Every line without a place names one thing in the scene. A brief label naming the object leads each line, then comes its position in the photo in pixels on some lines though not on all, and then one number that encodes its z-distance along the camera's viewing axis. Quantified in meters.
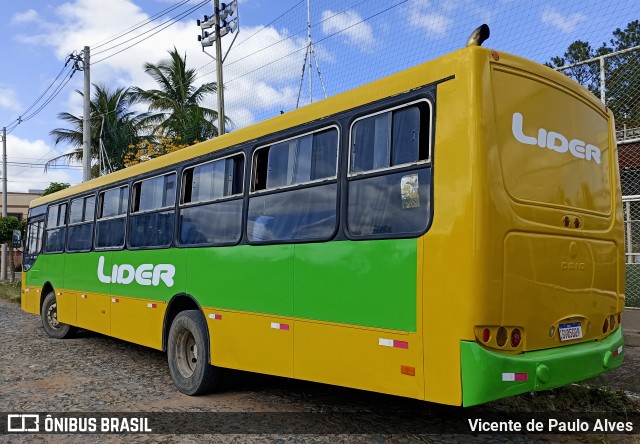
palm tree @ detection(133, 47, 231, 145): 25.66
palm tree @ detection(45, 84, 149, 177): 27.88
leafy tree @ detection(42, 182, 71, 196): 25.69
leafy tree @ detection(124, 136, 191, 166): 23.91
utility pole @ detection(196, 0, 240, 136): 15.80
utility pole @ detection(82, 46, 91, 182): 17.53
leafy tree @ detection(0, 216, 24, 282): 26.90
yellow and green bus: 3.82
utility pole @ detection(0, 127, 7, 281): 28.46
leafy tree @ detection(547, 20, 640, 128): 8.73
